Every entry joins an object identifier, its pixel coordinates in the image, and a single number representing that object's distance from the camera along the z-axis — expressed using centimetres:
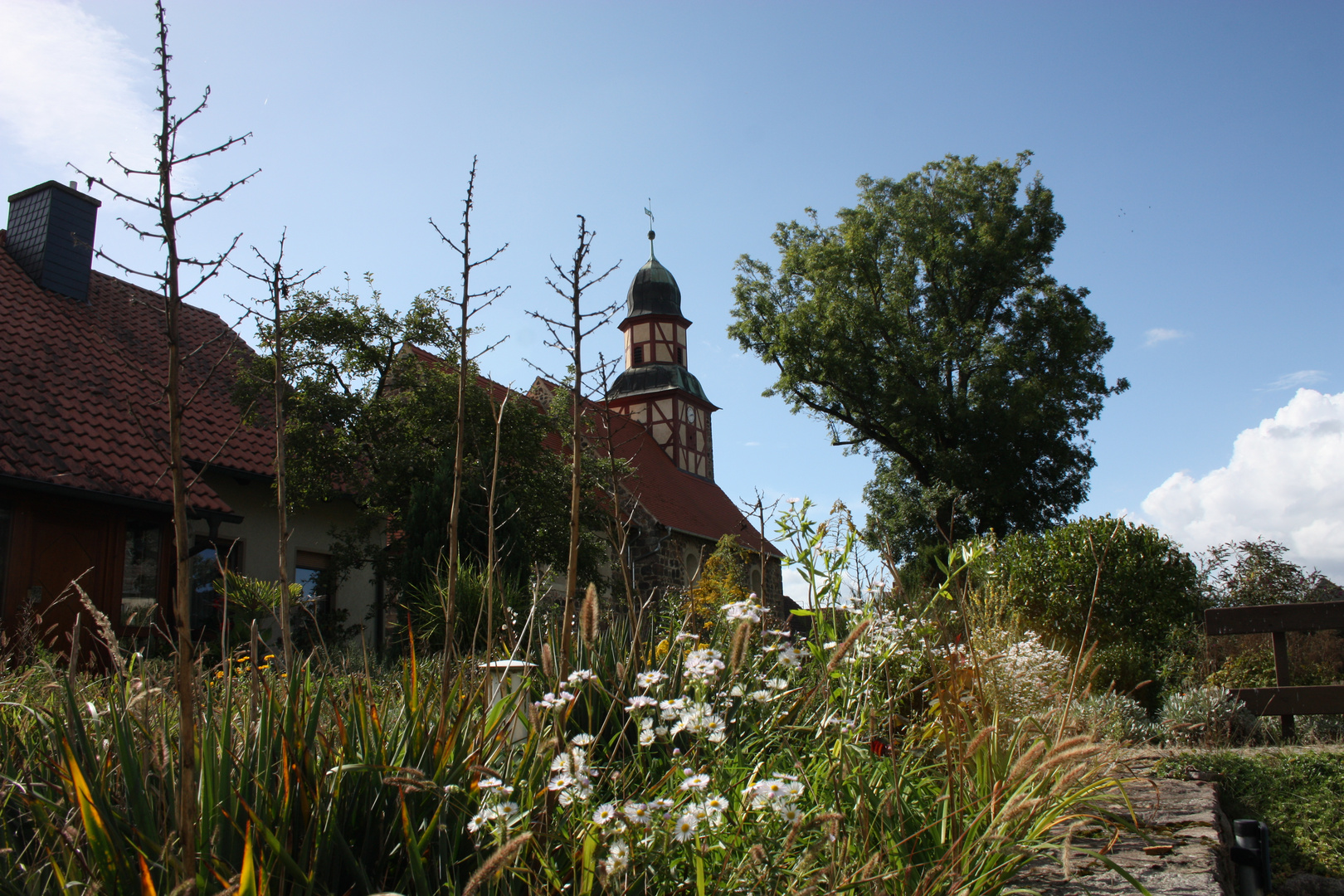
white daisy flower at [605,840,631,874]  166
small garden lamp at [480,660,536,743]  270
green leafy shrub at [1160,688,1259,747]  576
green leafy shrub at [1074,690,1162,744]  460
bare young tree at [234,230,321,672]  212
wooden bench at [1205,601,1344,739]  568
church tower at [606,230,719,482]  2995
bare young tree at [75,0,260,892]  142
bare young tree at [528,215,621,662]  234
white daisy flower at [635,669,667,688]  225
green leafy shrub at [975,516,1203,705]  869
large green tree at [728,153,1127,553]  2091
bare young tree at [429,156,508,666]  240
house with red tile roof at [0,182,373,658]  962
